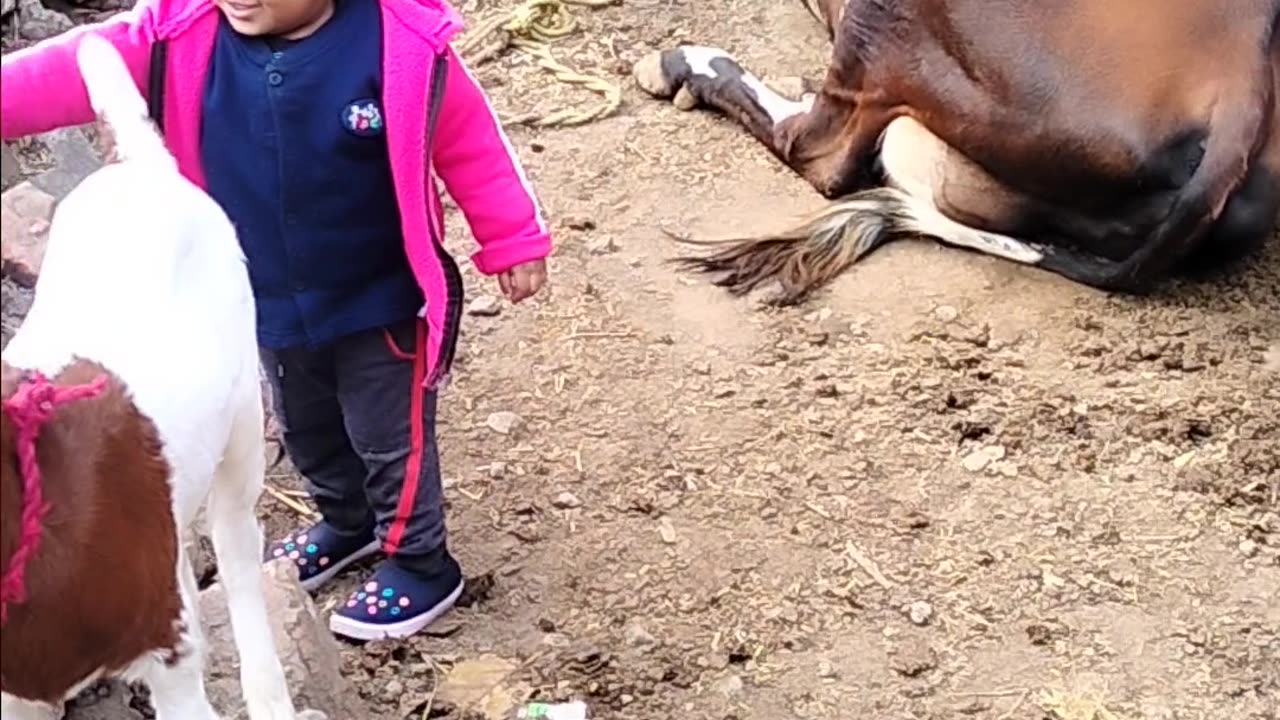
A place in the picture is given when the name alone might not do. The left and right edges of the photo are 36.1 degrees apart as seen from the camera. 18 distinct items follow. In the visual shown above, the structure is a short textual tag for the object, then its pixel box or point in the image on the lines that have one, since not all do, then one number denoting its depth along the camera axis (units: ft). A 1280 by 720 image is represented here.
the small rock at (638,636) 9.38
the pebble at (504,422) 10.82
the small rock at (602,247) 12.39
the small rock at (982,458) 10.59
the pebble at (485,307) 11.77
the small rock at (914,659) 9.22
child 7.64
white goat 5.99
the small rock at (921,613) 9.53
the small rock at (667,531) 10.08
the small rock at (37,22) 11.50
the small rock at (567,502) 10.29
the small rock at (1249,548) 10.00
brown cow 11.59
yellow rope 13.99
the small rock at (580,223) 12.59
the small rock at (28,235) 7.67
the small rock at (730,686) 9.09
